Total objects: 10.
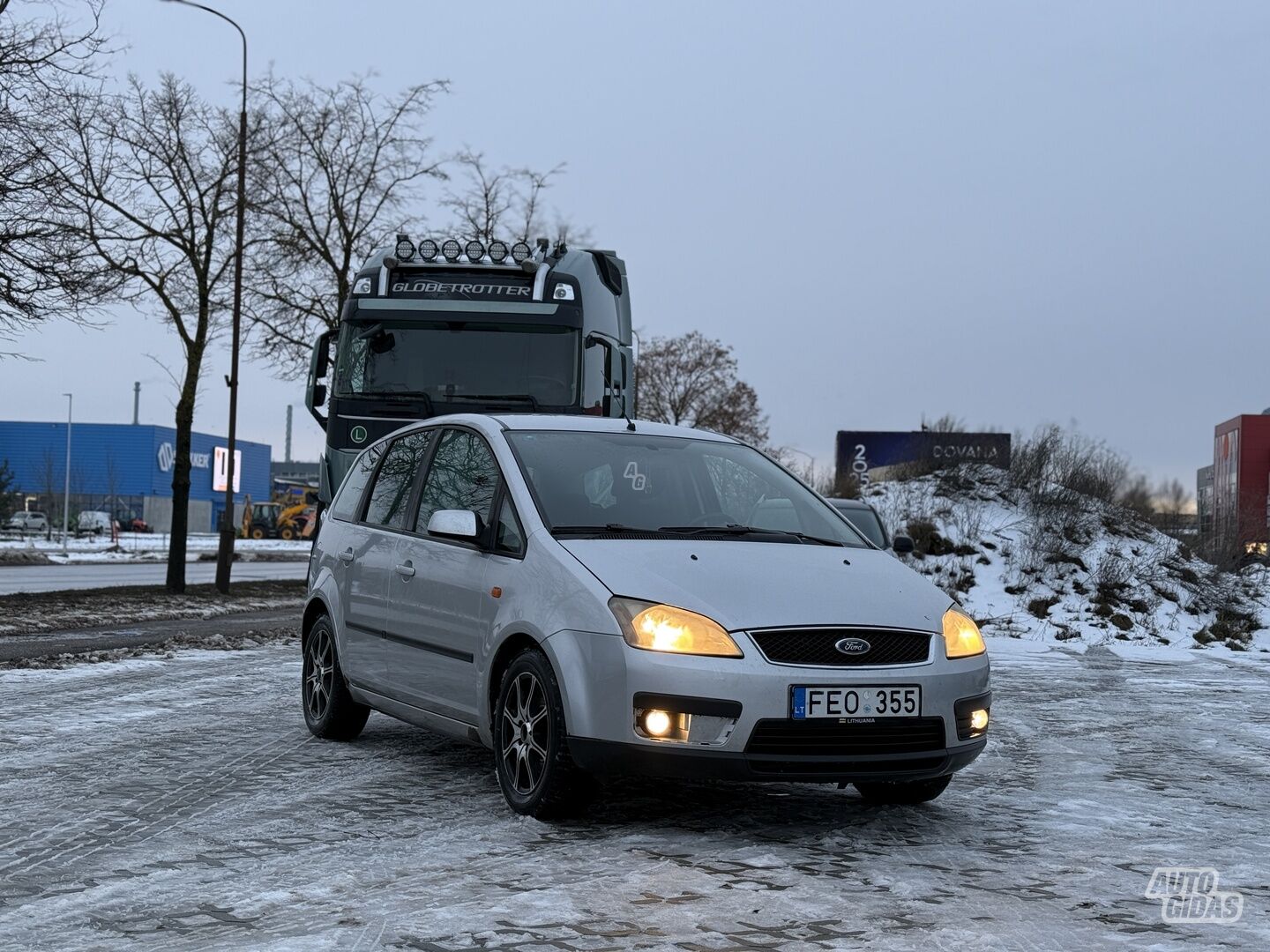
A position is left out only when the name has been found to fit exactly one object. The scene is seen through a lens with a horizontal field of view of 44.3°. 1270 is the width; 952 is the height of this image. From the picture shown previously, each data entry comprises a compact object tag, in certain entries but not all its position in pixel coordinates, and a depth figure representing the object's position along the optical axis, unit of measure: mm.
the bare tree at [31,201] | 15758
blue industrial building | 100750
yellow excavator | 68750
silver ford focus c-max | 5609
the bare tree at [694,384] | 57906
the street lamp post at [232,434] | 23328
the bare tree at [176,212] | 21984
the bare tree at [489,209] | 27766
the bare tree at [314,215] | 24859
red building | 115312
